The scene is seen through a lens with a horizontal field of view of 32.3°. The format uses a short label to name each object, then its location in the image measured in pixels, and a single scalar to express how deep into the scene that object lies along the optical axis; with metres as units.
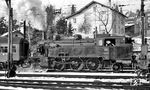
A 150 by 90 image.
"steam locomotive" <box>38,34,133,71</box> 21.62
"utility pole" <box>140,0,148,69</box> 20.07
